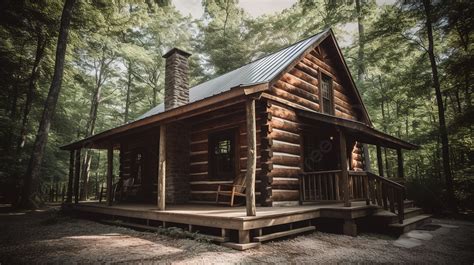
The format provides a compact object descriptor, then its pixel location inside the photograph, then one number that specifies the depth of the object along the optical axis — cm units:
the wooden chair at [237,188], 726
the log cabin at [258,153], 575
